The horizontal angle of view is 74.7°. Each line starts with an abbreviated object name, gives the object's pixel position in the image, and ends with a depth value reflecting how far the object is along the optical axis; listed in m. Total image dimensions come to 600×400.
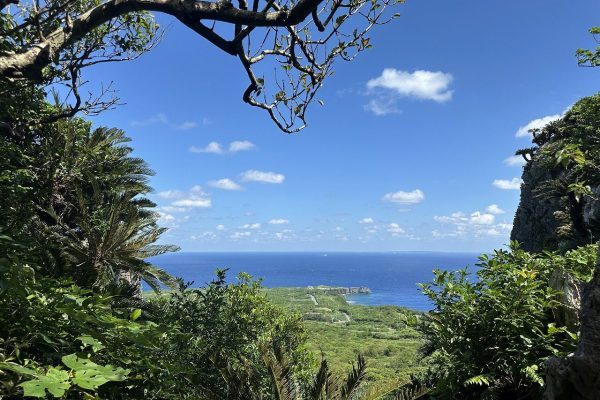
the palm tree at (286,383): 5.47
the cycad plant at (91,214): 10.65
